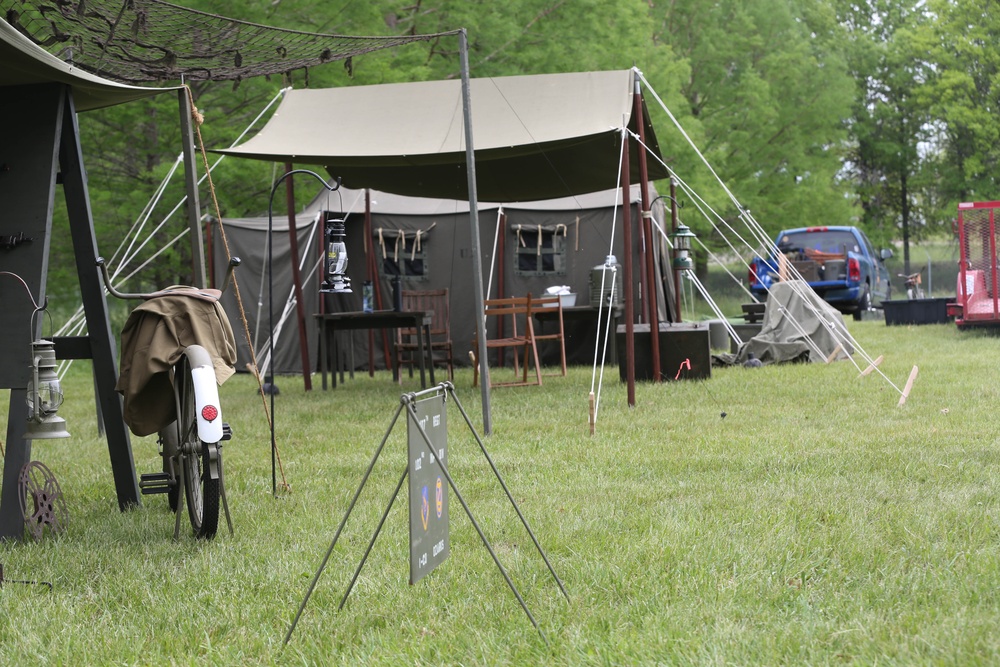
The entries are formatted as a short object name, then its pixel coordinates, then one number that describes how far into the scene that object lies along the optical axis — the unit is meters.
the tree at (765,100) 43.62
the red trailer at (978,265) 26.39
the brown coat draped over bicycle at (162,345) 8.70
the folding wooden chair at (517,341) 19.96
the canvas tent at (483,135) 17.02
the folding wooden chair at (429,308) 23.62
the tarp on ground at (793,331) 21.98
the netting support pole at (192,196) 10.62
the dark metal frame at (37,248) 8.59
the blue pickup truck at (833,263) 37.22
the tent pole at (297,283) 20.25
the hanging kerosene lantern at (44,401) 8.12
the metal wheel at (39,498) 8.70
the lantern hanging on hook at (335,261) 12.04
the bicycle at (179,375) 8.27
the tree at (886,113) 57.53
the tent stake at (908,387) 14.67
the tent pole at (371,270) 24.17
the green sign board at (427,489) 5.85
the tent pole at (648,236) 16.86
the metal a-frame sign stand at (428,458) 5.82
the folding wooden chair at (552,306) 20.93
